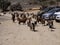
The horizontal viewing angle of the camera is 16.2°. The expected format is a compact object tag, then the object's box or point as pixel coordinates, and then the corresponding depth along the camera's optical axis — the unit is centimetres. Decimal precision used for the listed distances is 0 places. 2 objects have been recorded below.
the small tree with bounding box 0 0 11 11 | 5859
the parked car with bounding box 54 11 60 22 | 2250
